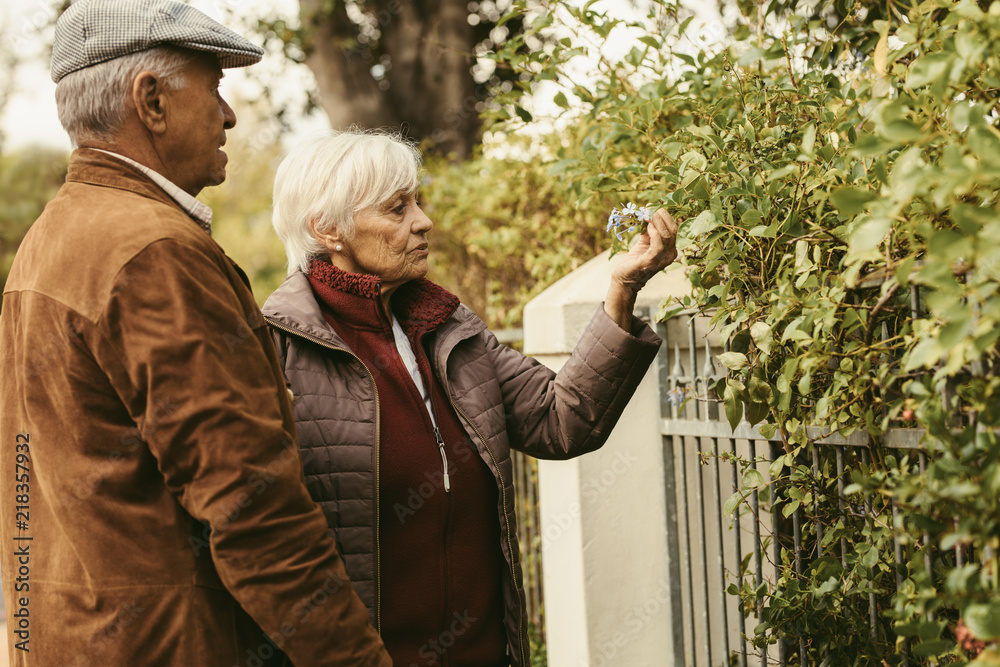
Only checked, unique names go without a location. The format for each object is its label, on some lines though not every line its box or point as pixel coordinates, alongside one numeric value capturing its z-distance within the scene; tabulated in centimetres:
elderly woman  194
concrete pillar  287
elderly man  137
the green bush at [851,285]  111
